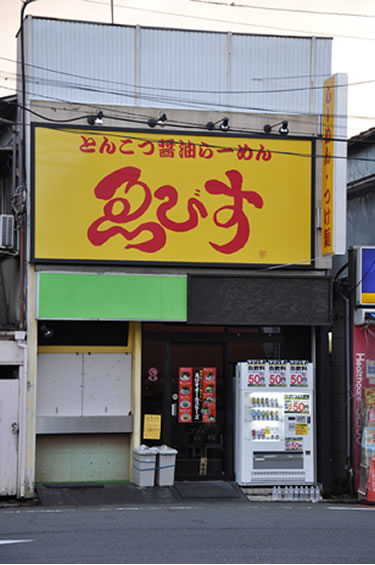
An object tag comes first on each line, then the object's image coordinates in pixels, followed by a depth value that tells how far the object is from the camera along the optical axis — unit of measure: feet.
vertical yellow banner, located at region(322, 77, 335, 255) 55.01
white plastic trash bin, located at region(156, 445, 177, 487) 54.24
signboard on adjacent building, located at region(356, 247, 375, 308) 57.72
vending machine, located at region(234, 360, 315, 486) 55.36
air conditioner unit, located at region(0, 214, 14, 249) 53.83
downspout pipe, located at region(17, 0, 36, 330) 53.78
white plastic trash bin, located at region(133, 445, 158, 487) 53.83
